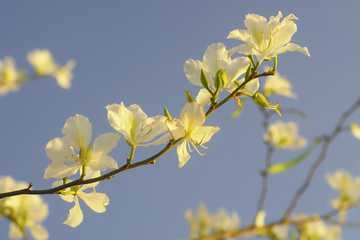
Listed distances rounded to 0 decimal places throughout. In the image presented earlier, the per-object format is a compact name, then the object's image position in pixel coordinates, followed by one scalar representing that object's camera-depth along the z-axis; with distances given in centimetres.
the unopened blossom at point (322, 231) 243
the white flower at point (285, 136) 298
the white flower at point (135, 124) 155
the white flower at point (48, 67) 386
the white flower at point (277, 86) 273
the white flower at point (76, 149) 154
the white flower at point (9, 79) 353
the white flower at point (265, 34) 156
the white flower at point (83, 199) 158
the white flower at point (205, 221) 298
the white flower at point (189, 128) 154
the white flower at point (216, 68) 157
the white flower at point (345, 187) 257
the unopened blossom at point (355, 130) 182
